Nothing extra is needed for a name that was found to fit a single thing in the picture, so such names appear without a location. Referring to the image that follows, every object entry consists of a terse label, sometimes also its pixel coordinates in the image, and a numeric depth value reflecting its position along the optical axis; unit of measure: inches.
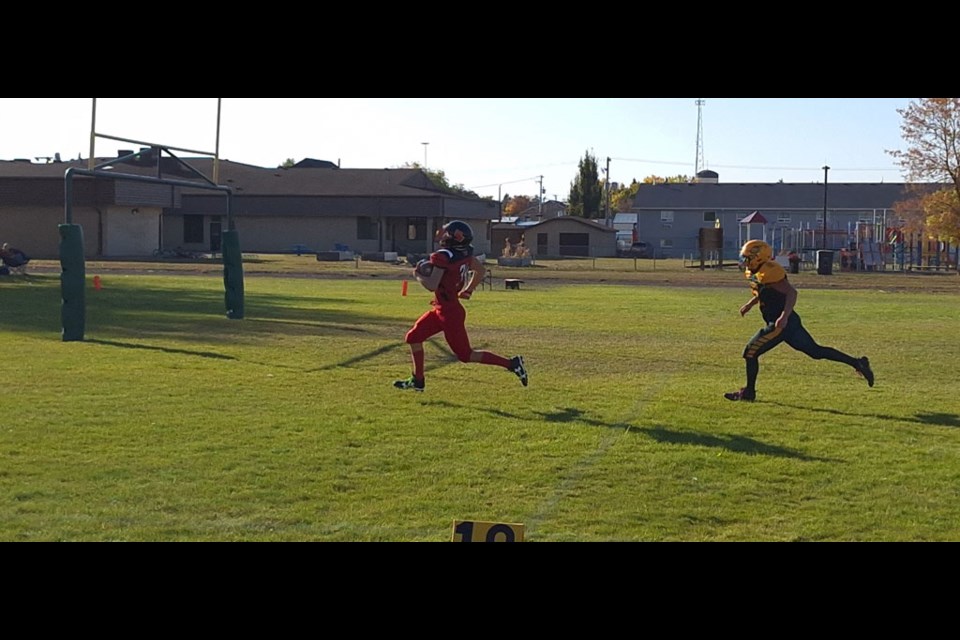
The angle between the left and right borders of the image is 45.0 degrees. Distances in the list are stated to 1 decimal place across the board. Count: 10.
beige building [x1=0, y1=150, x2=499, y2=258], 2827.3
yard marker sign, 226.4
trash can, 2090.3
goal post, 725.3
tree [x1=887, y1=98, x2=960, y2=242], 2201.0
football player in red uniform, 509.4
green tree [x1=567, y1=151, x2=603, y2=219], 4645.9
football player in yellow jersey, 503.8
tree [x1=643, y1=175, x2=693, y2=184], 5874.0
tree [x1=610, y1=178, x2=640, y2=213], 5684.1
